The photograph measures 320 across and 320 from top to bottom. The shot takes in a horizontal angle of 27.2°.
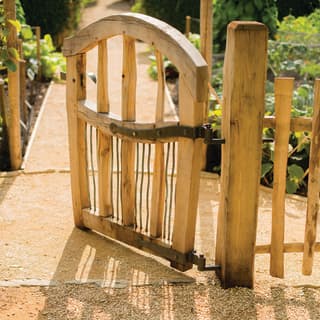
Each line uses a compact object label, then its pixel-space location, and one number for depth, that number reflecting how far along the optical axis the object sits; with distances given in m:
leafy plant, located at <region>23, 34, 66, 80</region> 10.02
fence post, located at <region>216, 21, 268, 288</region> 3.37
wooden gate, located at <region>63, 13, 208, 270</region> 3.51
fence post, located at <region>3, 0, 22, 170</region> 5.95
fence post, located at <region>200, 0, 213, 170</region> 5.79
